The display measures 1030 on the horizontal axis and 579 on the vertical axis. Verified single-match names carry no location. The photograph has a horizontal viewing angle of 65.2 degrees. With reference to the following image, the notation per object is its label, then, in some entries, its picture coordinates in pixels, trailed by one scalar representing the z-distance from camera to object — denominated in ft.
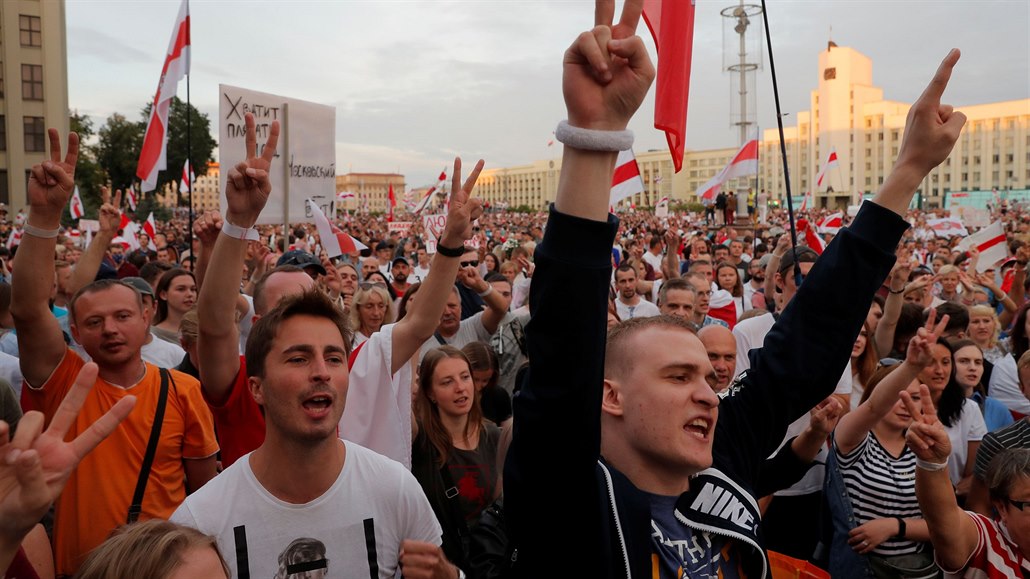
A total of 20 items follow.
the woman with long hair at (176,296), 19.26
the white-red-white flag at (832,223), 45.09
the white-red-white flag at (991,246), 32.91
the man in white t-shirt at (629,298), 25.70
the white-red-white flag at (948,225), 57.98
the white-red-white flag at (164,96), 27.71
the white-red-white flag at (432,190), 76.78
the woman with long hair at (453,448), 12.01
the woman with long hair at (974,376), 16.52
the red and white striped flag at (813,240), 33.63
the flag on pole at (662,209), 78.59
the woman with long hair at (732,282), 31.11
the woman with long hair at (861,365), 16.61
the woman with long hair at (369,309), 20.29
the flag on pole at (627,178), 31.53
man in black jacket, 4.81
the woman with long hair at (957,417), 14.52
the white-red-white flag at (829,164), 71.01
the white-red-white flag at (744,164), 48.55
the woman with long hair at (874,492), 12.01
